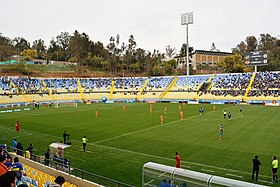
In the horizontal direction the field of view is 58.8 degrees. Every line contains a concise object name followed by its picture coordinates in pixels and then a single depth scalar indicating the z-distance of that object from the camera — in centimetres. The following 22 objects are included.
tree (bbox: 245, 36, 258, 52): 11106
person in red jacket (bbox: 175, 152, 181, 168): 1374
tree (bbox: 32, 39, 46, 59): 14638
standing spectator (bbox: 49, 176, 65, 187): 573
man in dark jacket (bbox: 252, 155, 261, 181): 1285
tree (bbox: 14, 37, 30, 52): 13832
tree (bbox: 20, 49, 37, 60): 11128
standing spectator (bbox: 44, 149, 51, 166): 1345
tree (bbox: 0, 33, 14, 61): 9325
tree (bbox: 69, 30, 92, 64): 10944
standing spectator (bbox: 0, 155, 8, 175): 604
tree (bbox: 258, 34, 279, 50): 9519
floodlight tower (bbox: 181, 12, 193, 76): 6825
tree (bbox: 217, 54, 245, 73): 8019
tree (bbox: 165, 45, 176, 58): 14225
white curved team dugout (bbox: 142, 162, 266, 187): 866
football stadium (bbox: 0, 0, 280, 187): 1334
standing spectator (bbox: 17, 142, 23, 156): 1529
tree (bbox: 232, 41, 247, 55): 11456
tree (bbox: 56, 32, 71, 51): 15212
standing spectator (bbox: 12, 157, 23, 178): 765
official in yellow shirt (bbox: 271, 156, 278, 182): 1266
